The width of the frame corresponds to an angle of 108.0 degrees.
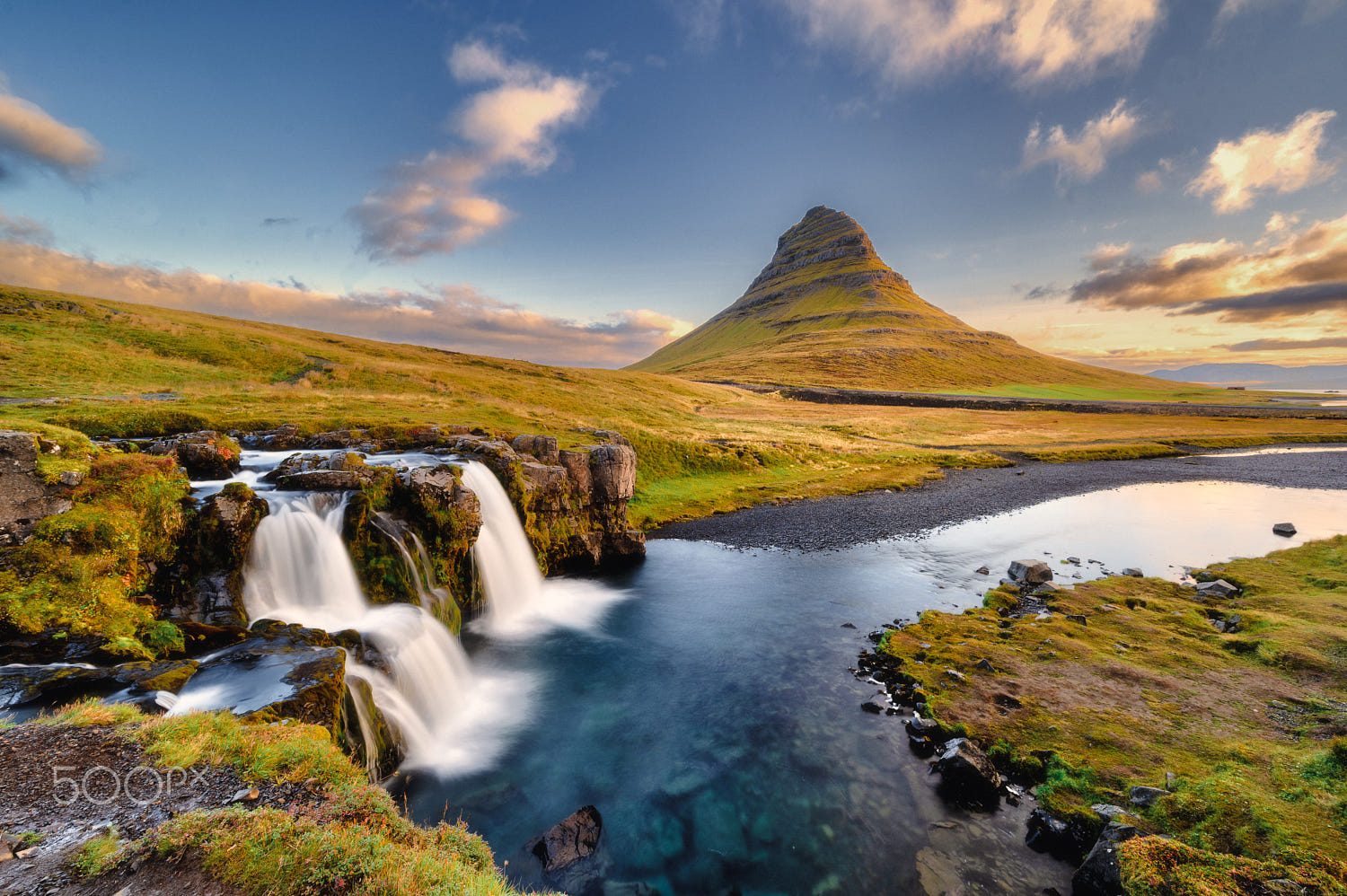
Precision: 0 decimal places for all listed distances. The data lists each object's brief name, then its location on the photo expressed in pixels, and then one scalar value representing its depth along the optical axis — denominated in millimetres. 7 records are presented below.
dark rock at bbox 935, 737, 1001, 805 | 11117
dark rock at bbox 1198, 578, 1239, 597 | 20469
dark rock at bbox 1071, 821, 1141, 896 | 8289
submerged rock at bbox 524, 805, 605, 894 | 9836
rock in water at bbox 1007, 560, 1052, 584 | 23391
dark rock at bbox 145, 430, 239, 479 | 18891
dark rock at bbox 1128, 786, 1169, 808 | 9816
